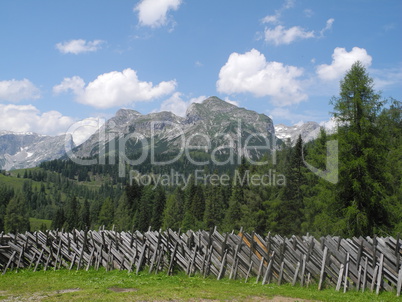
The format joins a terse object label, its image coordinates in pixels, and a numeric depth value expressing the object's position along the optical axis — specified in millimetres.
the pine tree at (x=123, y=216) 85756
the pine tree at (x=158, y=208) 83875
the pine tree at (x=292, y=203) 40781
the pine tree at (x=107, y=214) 96312
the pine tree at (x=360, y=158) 19328
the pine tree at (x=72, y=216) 99188
